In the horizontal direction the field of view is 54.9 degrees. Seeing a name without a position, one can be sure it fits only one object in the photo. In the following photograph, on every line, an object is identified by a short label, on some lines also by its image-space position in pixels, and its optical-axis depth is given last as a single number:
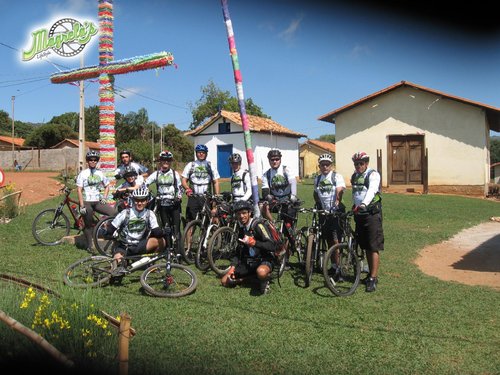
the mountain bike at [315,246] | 6.34
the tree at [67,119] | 60.09
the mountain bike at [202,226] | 7.38
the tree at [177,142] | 51.28
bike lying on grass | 5.89
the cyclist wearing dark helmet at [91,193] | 8.33
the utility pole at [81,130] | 19.73
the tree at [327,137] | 97.12
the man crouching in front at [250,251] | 6.07
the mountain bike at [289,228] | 7.19
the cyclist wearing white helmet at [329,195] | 6.83
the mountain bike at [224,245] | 6.99
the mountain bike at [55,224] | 9.04
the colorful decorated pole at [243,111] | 7.16
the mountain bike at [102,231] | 7.89
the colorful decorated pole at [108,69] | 9.77
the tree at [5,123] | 64.44
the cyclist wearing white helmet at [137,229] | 6.26
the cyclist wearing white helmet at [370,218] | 6.23
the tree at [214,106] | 51.73
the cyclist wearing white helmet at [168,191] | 7.55
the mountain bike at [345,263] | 6.10
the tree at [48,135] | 50.53
